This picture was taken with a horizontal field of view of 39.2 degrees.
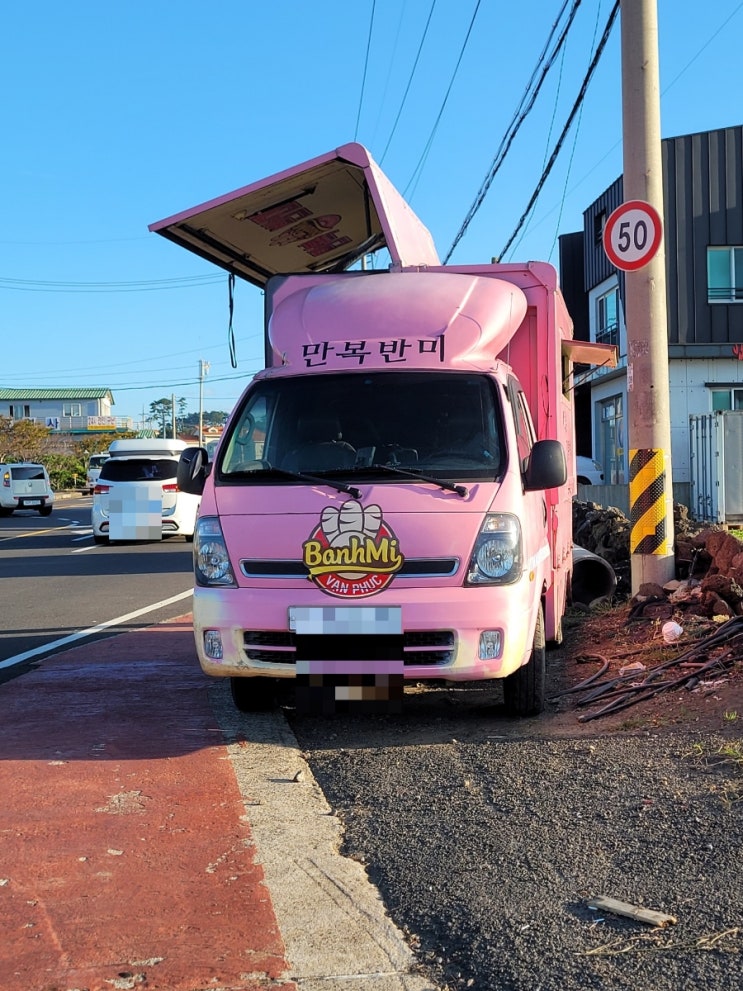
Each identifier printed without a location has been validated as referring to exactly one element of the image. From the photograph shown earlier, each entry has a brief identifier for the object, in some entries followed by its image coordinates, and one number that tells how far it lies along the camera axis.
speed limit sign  8.05
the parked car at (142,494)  20.97
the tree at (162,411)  157.43
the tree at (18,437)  65.50
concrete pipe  10.14
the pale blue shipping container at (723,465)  18.17
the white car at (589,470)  24.88
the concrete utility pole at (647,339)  8.34
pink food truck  5.31
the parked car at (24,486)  35.03
